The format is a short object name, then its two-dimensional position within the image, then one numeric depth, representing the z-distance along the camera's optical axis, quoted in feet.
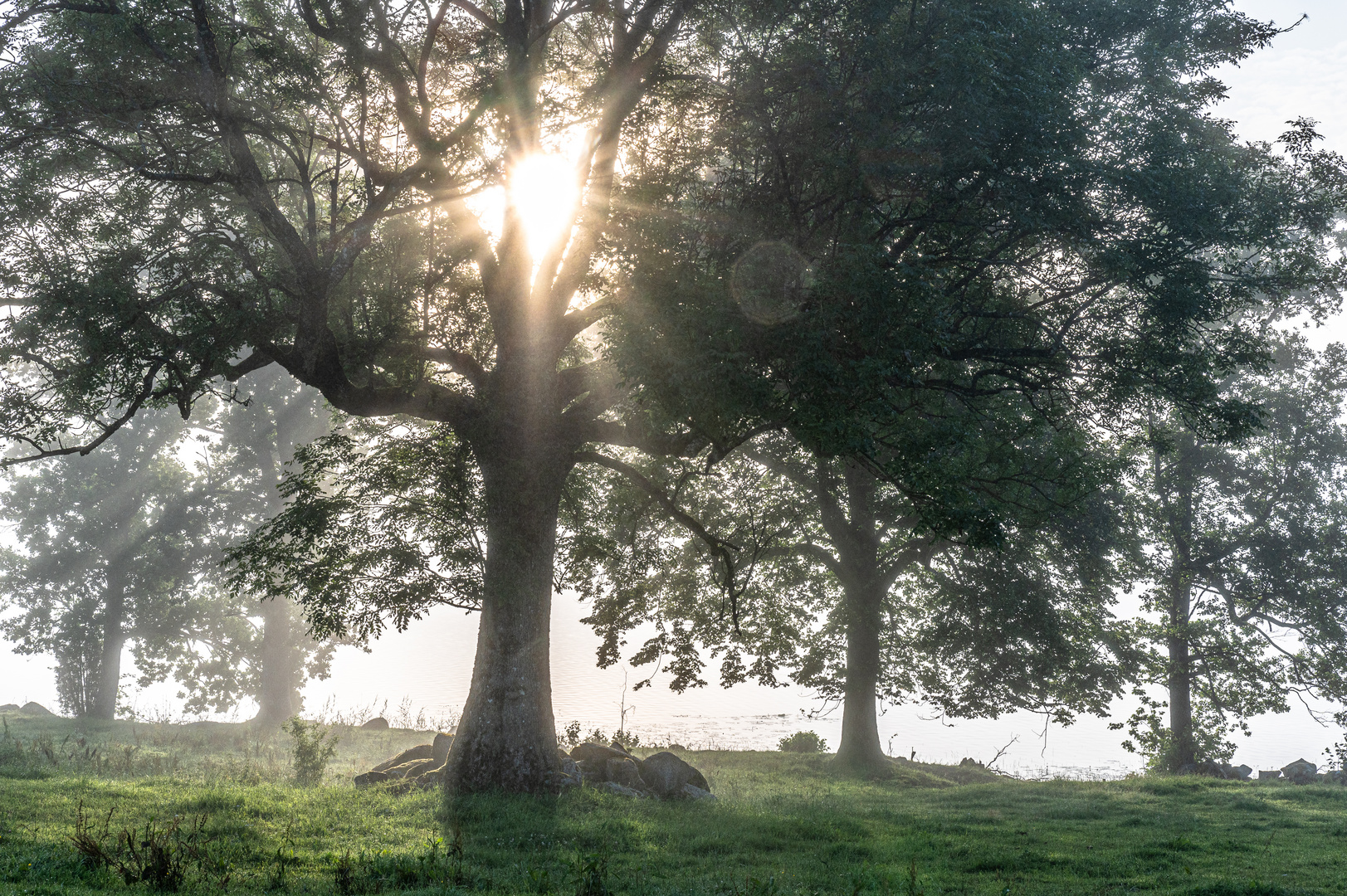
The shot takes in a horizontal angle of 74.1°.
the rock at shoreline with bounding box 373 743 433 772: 64.13
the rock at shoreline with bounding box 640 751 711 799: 55.47
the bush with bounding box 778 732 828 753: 95.75
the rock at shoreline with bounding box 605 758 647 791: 56.65
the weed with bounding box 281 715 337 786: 58.18
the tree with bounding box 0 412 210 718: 123.65
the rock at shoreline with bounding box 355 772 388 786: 56.03
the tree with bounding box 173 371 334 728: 127.75
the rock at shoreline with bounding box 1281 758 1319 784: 85.10
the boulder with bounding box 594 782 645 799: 53.88
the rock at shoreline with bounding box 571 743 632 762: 59.31
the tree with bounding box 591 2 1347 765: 41.81
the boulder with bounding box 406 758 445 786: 54.54
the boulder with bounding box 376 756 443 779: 58.59
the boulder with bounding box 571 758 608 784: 57.11
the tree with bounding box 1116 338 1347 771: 89.04
